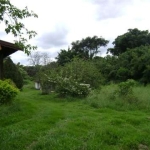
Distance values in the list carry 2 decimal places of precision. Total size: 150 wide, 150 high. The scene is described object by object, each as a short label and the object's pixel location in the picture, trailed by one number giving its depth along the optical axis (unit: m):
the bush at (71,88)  8.93
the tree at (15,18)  3.30
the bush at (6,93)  5.99
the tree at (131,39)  20.95
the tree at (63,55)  24.62
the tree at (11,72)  12.14
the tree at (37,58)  25.60
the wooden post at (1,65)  8.48
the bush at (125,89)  7.49
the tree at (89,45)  28.53
